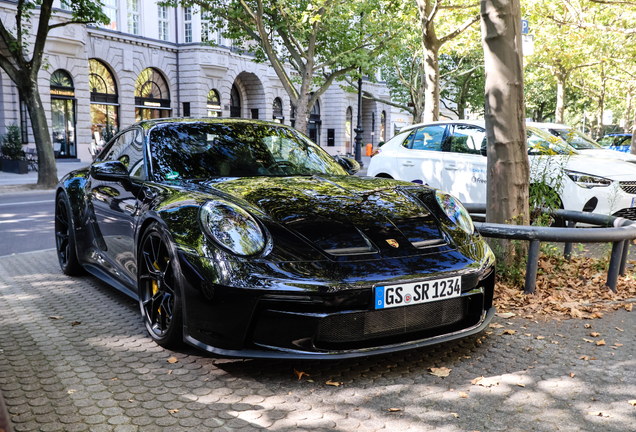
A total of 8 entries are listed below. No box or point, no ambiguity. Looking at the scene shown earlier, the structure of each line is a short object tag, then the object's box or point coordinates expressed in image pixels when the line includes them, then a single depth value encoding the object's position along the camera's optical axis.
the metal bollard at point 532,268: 4.63
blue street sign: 9.09
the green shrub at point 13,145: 22.22
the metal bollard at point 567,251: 5.79
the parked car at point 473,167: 7.59
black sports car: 2.96
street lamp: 28.33
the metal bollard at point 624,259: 5.09
